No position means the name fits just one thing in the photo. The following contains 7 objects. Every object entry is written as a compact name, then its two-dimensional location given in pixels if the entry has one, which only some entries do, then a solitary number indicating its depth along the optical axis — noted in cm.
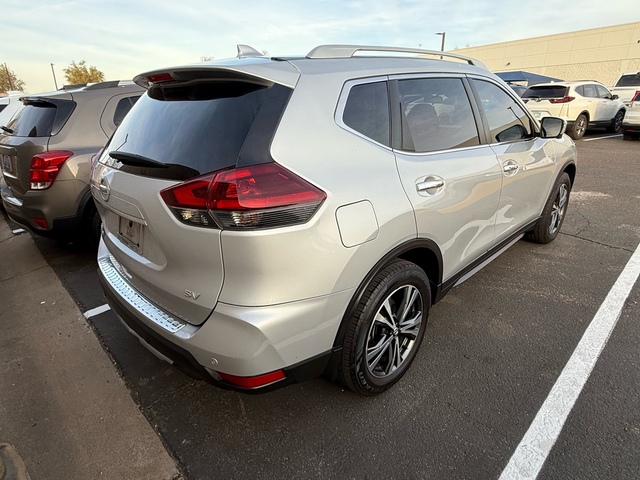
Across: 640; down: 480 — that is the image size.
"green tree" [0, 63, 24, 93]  5234
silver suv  153
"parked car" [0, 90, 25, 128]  632
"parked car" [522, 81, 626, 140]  1147
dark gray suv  359
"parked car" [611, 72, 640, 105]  1550
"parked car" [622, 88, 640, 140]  1100
